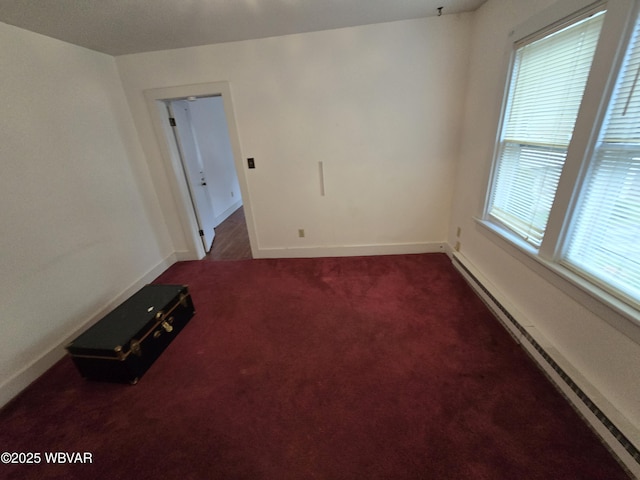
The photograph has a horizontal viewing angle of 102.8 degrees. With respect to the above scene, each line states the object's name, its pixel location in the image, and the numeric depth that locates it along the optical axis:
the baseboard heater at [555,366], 1.17
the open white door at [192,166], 3.12
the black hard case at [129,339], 1.72
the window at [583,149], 1.18
